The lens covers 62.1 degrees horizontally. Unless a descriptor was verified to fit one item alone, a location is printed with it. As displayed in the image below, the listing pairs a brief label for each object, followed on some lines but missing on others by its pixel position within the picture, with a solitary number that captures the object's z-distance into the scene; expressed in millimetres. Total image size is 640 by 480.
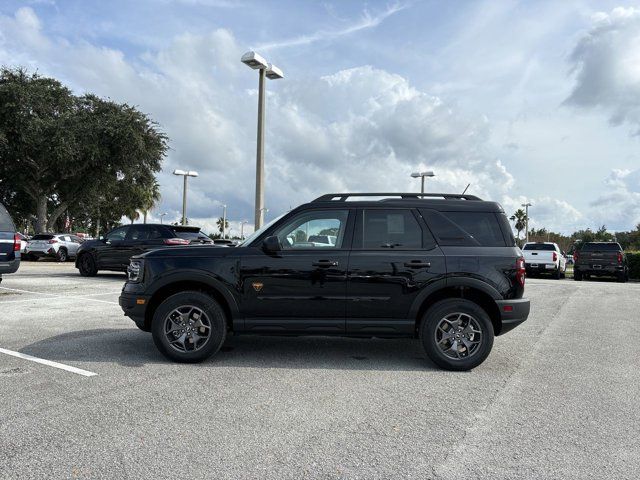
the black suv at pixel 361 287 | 5617
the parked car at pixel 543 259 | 23047
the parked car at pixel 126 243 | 15209
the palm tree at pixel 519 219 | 97438
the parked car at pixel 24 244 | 27106
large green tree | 29469
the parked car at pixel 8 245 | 11023
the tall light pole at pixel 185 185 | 31539
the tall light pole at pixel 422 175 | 29092
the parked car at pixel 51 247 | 26000
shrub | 26359
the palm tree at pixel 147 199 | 37100
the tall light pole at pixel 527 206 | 52362
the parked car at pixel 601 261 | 22578
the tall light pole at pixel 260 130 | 15891
